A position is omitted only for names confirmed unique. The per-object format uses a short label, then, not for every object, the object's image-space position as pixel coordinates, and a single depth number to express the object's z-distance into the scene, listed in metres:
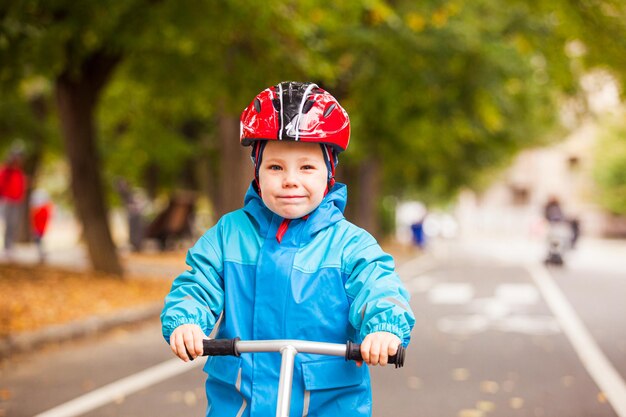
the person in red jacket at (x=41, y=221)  18.76
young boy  2.92
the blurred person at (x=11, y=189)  16.53
